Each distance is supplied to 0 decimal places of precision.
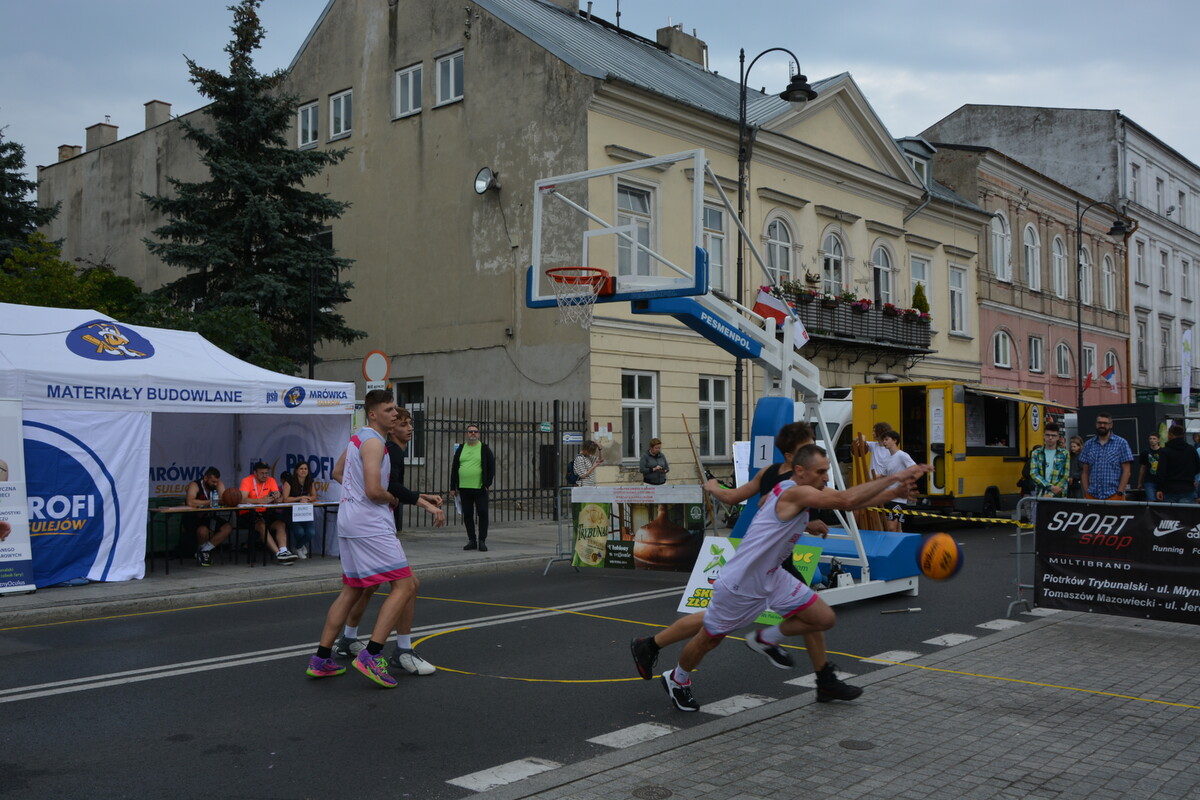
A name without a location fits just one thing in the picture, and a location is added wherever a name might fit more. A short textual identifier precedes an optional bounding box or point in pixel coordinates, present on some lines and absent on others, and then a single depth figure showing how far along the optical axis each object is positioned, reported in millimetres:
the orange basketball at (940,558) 6895
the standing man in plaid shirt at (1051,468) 14938
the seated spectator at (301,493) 14383
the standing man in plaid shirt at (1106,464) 13773
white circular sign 15227
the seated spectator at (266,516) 13922
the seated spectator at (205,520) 13664
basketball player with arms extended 6020
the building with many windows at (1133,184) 47406
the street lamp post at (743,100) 20198
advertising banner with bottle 11844
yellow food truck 19234
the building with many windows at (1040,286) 37750
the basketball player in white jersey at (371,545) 6934
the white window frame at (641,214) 23453
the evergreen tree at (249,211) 21078
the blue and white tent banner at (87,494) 11523
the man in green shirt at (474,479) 15719
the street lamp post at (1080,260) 38312
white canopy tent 11547
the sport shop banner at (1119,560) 8672
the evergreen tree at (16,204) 27672
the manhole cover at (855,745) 5480
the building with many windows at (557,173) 23750
